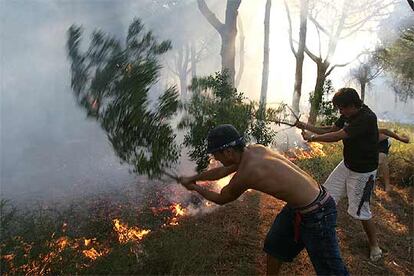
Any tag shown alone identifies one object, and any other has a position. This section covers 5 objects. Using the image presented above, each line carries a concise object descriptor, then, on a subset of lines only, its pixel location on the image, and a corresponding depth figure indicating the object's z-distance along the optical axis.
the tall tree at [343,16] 18.38
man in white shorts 4.45
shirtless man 3.08
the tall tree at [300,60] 15.57
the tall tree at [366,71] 24.58
